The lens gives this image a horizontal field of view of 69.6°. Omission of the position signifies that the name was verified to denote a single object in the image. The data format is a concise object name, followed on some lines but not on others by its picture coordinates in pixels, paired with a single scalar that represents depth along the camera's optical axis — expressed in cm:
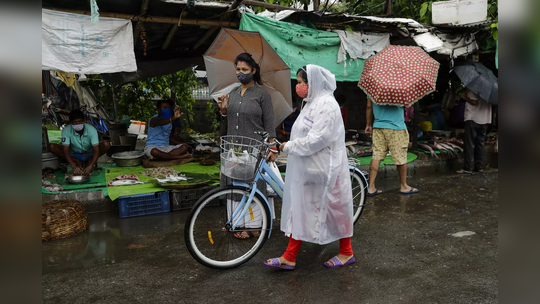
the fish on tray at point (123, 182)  612
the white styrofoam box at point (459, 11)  747
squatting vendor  667
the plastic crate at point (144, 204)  577
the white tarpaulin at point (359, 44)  688
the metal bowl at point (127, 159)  758
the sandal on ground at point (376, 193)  683
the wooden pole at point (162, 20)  507
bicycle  378
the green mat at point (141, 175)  582
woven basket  482
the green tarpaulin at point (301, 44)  593
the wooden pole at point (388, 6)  874
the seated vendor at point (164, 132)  785
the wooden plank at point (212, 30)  561
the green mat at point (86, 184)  596
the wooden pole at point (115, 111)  1126
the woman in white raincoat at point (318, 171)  366
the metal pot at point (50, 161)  698
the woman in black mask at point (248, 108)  443
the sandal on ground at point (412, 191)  698
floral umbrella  619
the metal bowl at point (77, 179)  622
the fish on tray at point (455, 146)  972
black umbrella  781
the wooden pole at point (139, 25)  520
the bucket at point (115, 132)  980
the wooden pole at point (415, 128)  926
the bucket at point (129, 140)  930
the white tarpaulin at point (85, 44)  474
